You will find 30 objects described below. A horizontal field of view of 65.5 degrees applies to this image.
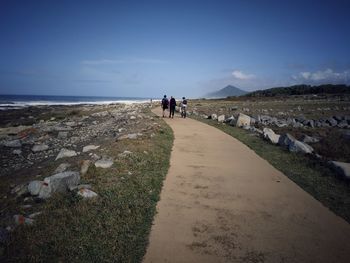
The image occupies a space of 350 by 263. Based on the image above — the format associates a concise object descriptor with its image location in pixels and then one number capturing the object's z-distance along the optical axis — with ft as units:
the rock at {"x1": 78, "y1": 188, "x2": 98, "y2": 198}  21.74
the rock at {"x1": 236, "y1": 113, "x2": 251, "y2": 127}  68.80
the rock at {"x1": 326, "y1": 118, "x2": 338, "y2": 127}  75.12
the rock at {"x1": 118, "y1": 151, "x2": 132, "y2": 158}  32.96
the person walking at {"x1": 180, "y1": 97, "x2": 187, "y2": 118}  85.75
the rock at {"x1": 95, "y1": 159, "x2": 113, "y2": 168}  29.19
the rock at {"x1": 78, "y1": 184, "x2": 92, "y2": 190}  23.08
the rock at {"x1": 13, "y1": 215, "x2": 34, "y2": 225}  18.15
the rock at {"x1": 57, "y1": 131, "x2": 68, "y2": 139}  61.62
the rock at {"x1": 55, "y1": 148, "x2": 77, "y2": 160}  37.63
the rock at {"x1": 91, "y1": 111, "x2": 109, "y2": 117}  111.65
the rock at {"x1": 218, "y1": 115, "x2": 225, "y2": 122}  80.38
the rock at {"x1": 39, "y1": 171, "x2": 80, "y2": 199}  22.45
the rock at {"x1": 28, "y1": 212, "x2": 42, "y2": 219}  19.23
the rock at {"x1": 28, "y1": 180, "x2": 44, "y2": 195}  22.48
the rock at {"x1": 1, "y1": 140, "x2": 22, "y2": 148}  53.29
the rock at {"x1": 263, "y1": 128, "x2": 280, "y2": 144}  47.39
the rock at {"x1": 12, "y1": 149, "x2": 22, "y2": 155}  47.68
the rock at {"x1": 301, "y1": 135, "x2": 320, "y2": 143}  50.18
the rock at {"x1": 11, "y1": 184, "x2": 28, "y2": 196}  23.29
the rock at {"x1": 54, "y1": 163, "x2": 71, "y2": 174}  28.95
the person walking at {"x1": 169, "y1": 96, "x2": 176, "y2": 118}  84.17
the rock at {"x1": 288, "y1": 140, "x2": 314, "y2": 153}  40.06
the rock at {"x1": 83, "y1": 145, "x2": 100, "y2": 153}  40.63
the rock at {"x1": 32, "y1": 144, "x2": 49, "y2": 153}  48.58
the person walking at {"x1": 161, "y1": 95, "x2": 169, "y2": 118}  84.84
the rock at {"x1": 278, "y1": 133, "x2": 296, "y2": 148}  42.88
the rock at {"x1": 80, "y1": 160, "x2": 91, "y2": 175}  27.27
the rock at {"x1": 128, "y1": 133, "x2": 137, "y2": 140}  44.87
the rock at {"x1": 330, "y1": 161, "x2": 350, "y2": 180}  29.50
